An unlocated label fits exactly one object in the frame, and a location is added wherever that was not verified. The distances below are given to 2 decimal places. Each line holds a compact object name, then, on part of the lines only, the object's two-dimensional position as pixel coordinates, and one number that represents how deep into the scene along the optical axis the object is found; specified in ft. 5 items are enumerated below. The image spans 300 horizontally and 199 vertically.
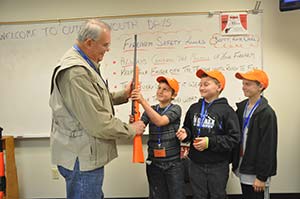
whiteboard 9.35
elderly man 4.83
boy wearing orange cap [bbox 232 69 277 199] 6.21
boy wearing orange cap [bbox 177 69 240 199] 6.32
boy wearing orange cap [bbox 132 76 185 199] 6.95
